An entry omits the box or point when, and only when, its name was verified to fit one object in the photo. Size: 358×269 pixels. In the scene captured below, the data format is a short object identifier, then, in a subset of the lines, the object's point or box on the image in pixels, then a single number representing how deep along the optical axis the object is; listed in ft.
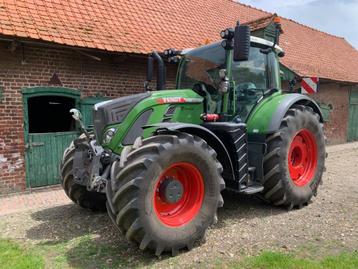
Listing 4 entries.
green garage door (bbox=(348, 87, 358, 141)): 55.67
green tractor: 12.27
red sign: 29.81
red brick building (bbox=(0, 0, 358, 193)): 23.80
